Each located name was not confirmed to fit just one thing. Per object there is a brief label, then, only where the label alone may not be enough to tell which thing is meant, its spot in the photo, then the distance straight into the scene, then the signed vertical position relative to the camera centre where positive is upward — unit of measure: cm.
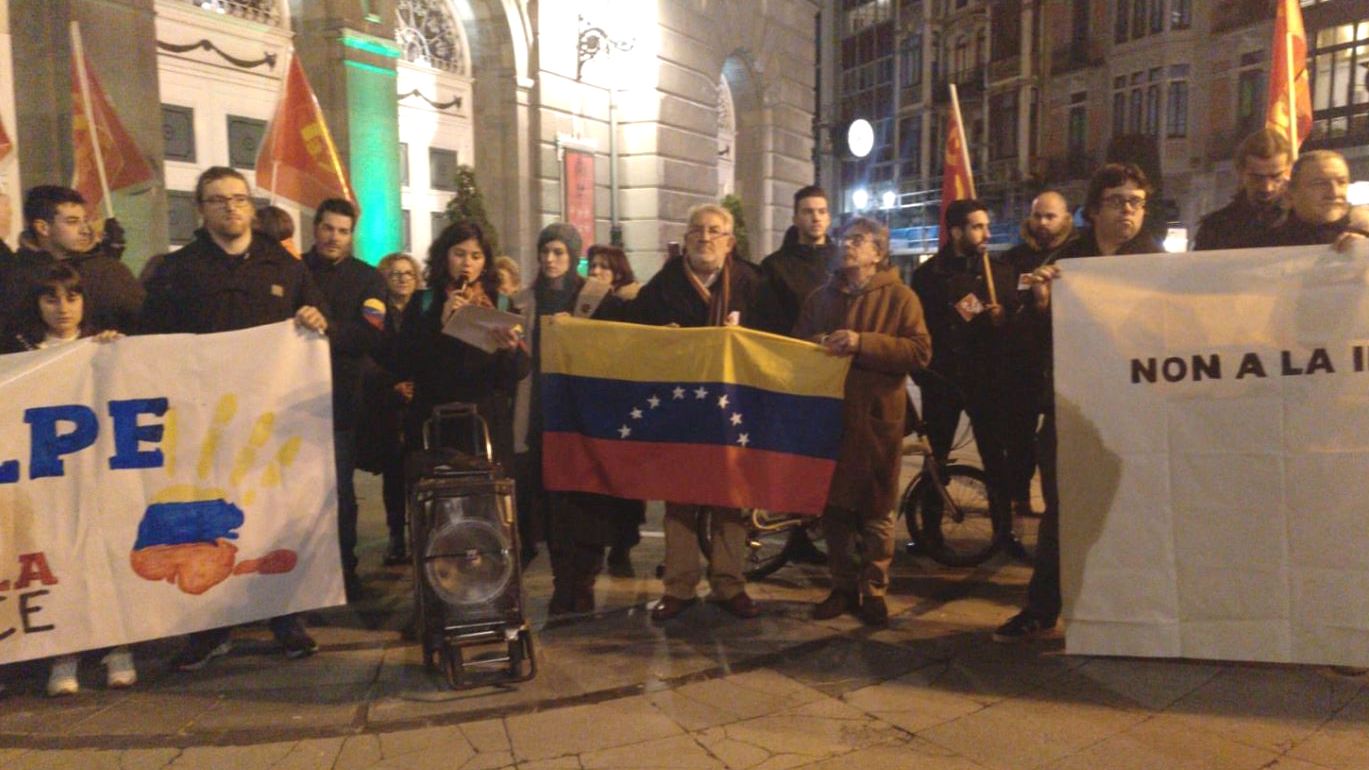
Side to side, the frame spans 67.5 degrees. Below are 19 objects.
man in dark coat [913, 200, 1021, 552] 590 -8
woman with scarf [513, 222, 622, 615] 508 -78
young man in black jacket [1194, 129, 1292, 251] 476 +65
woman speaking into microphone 481 -5
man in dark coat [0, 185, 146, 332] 449 +38
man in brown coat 477 -23
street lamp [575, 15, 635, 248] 1599 +445
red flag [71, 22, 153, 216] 696 +142
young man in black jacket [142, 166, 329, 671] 444 +25
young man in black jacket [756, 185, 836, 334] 566 +41
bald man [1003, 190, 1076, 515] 579 -13
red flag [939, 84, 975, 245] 761 +124
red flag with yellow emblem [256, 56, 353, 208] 716 +131
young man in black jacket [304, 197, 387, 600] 496 +12
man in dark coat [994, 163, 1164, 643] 448 +36
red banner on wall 1609 +235
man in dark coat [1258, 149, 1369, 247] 424 +53
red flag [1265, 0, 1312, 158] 667 +170
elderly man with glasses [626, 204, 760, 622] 498 +9
